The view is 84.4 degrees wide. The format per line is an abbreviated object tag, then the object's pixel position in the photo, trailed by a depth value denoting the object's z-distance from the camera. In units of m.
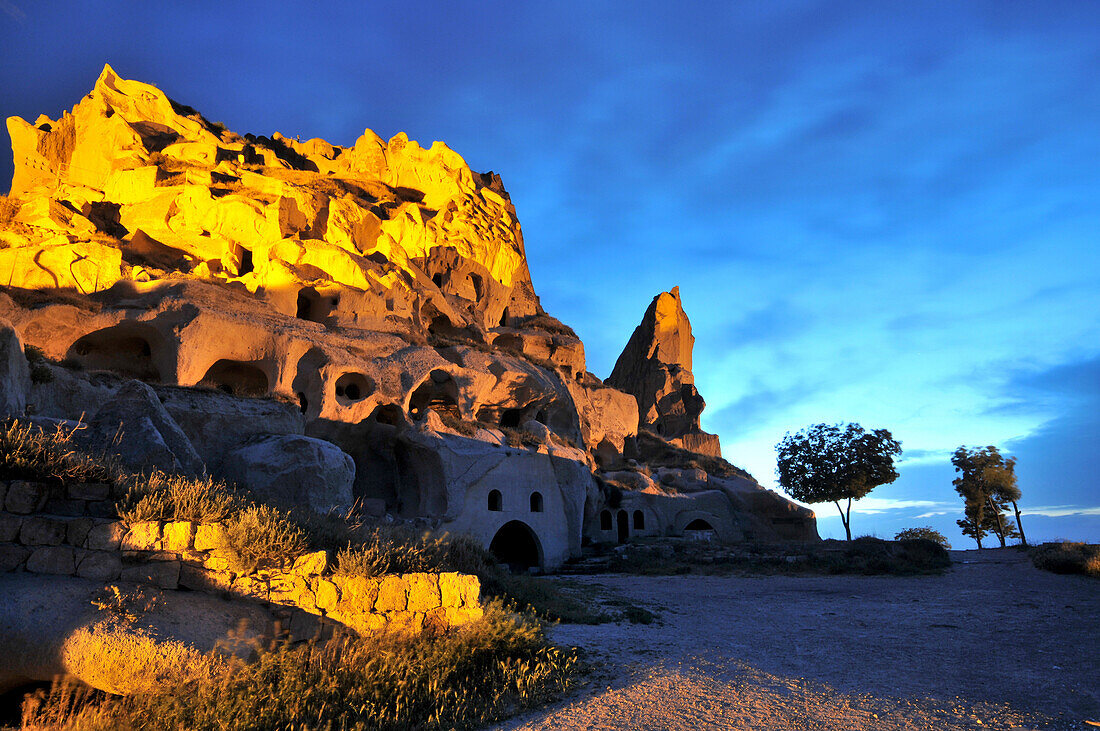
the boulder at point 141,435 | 8.67
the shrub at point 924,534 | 43.49
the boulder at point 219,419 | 12.74
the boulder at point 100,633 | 4.88
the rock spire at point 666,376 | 62.34
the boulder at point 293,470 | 11.84
